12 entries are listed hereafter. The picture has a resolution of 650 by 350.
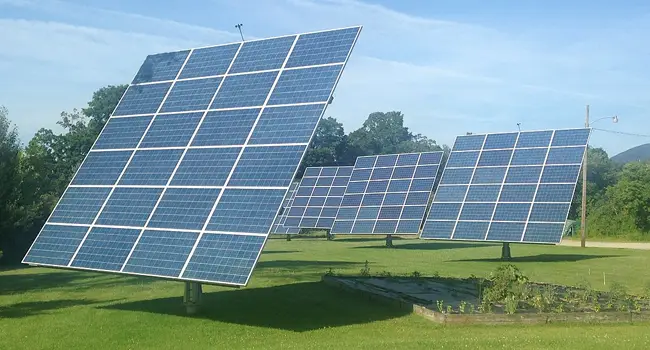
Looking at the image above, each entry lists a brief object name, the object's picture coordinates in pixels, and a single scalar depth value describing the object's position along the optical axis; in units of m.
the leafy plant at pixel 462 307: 15.14
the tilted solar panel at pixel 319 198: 53.69
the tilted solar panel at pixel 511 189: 31.70
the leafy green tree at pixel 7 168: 26.25
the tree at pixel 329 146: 110.94
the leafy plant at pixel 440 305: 15.25
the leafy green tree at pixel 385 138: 125.31
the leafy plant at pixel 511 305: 14.85
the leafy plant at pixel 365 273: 23.29
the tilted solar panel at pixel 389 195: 42.62
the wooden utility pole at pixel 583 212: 46.98
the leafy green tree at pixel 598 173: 84.55
